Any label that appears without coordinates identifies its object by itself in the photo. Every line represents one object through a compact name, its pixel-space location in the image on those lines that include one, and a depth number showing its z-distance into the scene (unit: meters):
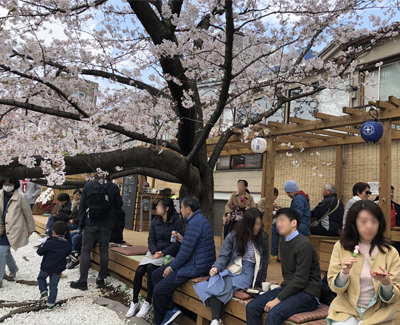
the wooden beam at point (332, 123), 5.62
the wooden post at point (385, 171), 5.52
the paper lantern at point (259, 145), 7.09
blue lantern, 5.46
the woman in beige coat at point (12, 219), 5.77
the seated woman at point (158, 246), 4.79
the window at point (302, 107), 9.74
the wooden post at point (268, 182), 7.02
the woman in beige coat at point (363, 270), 2.46
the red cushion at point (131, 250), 6.14
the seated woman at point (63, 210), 7.81
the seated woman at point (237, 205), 6.88
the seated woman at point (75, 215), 7.90
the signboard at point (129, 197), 12.13
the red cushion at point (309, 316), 2.99
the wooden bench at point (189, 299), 3.62
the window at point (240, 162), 10.89
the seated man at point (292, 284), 3.10
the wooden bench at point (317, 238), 6.84
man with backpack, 5.76
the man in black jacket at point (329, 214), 6.68
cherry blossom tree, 4.39
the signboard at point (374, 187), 6.75
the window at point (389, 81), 7.87
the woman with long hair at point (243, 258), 3.91
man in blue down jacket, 4.30
